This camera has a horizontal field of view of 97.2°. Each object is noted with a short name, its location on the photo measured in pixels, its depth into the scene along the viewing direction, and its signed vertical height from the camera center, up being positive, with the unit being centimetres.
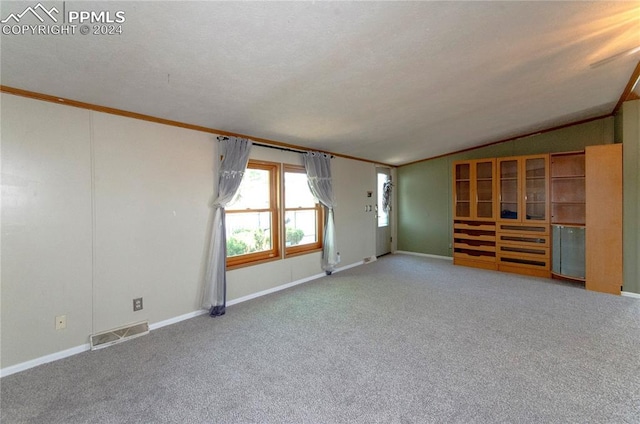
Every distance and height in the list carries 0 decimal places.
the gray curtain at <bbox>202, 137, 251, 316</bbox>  328 -8
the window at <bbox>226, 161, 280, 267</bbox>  376 -9
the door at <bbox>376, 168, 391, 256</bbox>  667 -5
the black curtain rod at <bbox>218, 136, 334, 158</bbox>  347 +93
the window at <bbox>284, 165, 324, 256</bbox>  449 -7
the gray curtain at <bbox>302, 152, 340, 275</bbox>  468 +24
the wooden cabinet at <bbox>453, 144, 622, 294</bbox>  400 -9
